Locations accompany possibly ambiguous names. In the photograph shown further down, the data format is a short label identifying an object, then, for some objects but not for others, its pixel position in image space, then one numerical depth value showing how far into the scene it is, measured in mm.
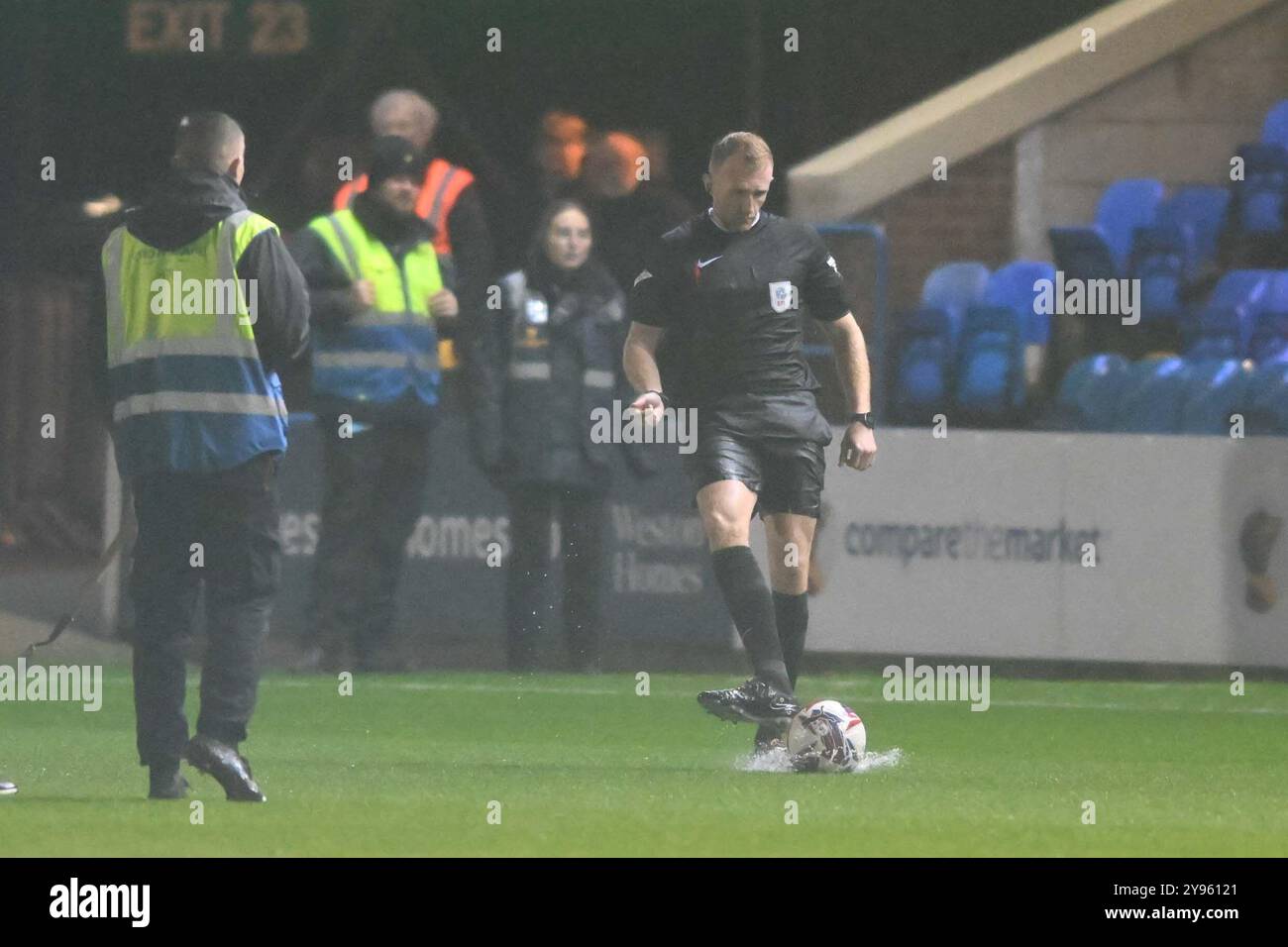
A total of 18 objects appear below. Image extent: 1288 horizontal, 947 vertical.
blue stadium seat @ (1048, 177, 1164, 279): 17734
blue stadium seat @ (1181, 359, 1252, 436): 14914
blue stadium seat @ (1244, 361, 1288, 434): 14688
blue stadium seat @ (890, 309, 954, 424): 16188
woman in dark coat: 14438
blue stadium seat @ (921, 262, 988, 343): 17609
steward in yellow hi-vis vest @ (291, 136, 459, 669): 14125
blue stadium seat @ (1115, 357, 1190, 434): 15258
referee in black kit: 10203
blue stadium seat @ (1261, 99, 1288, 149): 18750
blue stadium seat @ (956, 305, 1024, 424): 16016
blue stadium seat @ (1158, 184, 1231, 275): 18578
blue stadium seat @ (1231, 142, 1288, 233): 18391
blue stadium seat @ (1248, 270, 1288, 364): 16672
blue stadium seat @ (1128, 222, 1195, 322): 18047
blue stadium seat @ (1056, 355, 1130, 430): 15570
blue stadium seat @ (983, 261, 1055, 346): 17656
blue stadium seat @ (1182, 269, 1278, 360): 16969
